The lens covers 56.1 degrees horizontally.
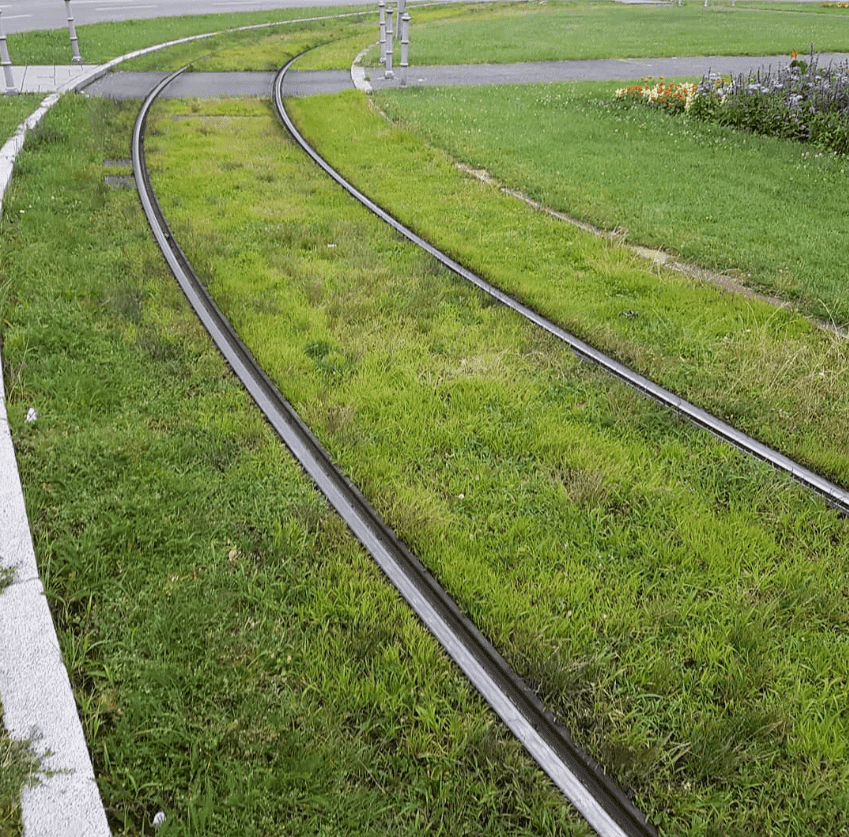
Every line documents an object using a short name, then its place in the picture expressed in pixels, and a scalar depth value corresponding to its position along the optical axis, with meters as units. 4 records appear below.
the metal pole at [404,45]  13.71
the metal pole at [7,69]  11.93
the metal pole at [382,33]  15.85
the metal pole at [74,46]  14.72
